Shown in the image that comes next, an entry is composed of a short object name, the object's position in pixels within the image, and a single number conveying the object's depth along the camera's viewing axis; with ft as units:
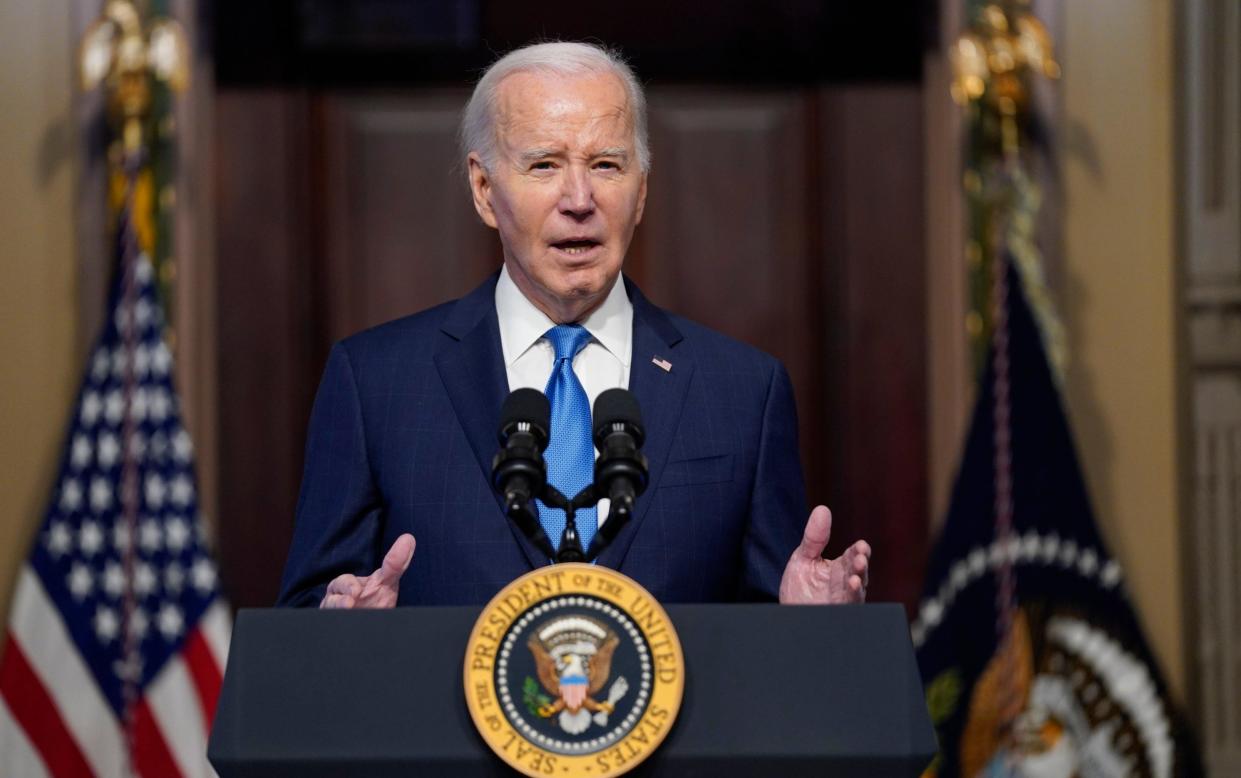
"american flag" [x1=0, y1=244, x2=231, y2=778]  26.23
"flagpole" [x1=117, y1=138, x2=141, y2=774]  26.35
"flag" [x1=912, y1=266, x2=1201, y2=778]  26.45
